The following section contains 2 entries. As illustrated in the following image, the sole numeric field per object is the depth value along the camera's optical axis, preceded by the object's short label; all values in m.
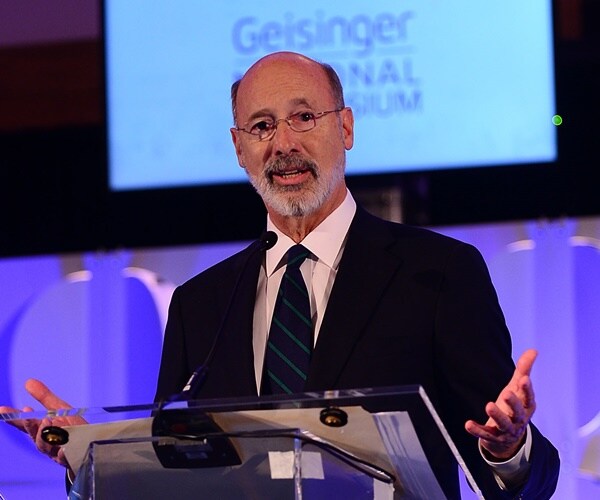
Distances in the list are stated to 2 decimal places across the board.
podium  5.07
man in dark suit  5.42
